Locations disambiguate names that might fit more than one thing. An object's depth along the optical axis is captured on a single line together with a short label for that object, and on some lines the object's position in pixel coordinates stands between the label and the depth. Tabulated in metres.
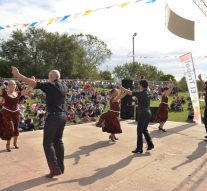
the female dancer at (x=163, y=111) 10.32
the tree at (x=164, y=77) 79.88
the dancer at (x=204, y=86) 8.66
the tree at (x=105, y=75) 76.81
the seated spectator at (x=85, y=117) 16.56
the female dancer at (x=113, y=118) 8.55
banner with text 10.66
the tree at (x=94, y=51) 64.56
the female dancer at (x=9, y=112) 7.07
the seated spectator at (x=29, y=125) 12.93
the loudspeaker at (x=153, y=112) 12.33
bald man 5.16
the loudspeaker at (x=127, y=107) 13.05
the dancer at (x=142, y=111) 7.09
